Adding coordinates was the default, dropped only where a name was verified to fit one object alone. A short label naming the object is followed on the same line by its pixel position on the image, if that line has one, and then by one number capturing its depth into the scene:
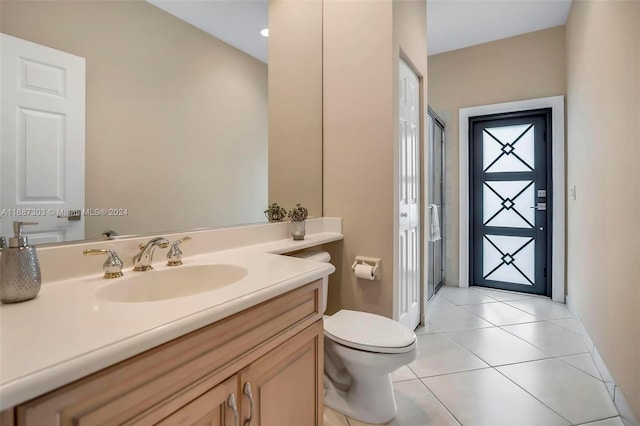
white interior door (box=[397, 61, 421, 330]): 2.15
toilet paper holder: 1.96
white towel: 3.18
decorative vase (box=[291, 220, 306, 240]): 1.85
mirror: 0.99
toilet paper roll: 1.93
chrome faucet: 1.13
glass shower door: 3.21
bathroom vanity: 0.51
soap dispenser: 0.76
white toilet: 1.41
